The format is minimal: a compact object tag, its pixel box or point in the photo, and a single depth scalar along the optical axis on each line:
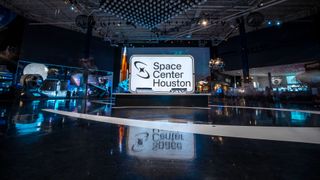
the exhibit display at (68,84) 9.45
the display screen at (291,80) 15.27
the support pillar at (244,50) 9.12
